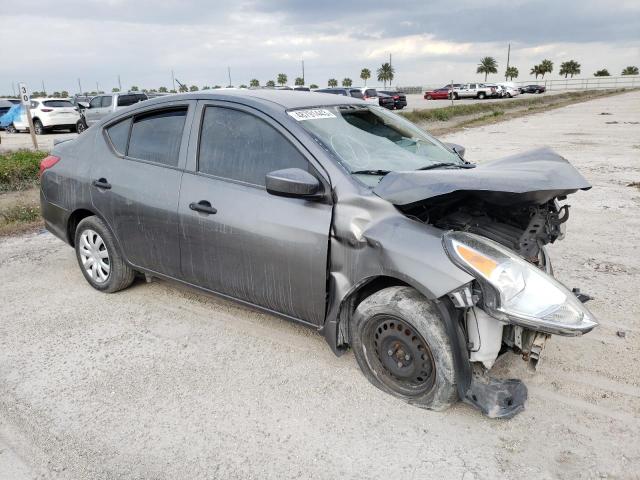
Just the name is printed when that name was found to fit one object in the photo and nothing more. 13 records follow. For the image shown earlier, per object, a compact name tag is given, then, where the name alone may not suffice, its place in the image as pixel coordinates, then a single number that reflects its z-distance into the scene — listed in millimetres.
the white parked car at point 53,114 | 22391
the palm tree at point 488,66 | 101125
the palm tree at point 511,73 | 98312
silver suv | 20219
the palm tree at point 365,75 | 107438
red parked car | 53844
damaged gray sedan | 2793
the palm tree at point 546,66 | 97312
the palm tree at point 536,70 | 99125
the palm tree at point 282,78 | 96875
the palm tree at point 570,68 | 99875
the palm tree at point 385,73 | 103500
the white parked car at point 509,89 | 52834
